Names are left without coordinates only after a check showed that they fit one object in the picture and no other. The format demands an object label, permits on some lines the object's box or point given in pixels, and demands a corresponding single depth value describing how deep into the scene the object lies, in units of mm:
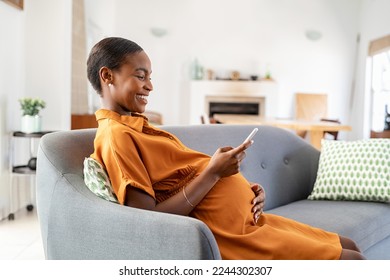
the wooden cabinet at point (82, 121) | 4422
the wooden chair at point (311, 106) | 7703
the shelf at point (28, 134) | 3473
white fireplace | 7699
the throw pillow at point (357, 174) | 2265
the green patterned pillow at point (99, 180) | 1303
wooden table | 4426
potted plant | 3523
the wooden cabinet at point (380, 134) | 5488
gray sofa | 1145
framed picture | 3514
